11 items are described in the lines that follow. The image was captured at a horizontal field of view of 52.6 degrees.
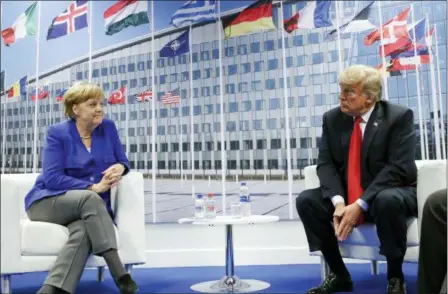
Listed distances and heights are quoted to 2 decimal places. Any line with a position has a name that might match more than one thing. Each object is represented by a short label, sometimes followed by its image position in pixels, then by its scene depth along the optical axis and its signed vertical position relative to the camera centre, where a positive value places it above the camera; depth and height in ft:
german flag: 12.57 +4.38
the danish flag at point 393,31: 12.50 +3.86
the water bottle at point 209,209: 8.20 -0.61
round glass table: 7.49 -1.77
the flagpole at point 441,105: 11.73 +1.63
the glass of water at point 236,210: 8.57 -0.66
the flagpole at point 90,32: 12.93 +4.36
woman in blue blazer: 6.34 -0.08
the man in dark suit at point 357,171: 6.52 +0.00
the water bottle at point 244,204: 8.71 -0.57
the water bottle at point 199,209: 8.39 -0.63
